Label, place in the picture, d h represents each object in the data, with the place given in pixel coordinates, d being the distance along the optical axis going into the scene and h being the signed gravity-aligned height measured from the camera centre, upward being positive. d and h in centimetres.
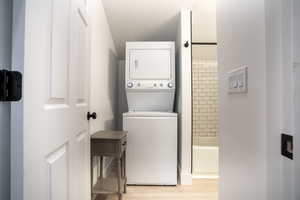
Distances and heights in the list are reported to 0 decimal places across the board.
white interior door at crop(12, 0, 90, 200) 62 +0
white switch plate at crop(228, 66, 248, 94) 88 +11
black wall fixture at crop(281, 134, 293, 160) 51 -12
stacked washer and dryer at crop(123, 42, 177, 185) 233 -56
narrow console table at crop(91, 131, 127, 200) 178 -42
